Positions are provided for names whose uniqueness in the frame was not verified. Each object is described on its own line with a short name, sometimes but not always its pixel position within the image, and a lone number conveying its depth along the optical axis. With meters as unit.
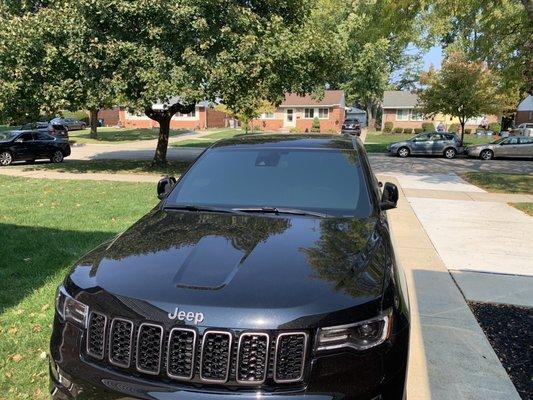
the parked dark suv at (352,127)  43.00
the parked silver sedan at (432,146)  27.16
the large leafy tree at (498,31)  15.83
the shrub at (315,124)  52.06
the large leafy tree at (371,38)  16.12
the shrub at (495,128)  47.56
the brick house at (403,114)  55.06
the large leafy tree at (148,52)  13.89
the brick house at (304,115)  54.12
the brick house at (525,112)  53.62
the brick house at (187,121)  56.47
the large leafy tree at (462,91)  29.52
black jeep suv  2.09
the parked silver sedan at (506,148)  26.22
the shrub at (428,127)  49.72
